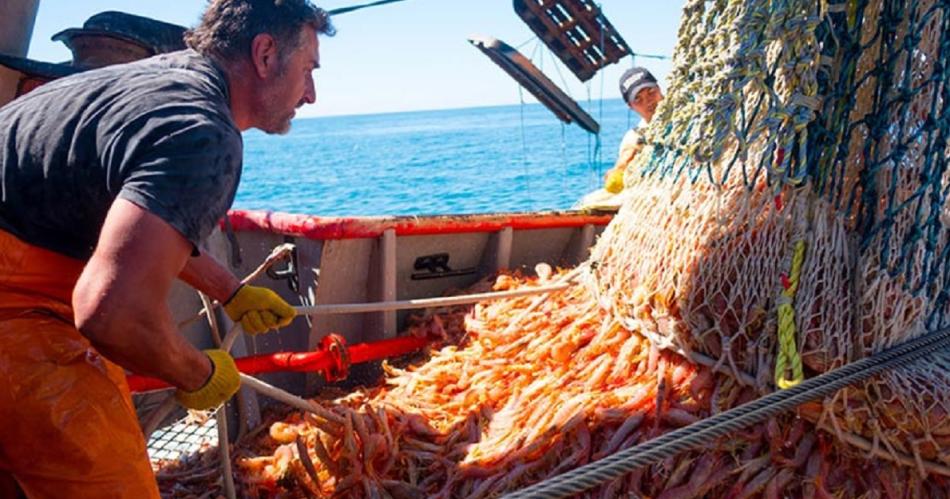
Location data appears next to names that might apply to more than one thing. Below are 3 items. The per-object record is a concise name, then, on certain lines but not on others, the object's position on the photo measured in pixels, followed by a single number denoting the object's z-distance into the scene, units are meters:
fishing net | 2.54
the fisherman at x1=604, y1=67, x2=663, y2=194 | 6.16
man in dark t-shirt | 1.74
